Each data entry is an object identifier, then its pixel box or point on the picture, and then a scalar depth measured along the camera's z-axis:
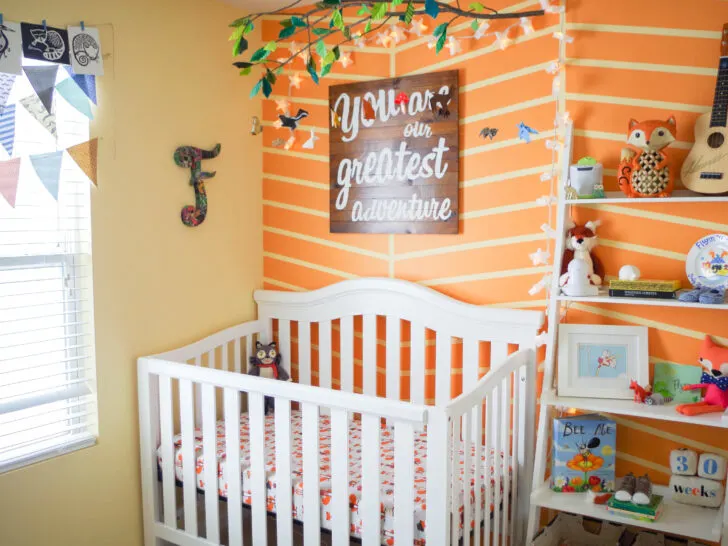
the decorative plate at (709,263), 2.01
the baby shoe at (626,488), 2.04
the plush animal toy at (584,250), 2.22
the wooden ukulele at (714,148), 1.96
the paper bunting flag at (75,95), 2.23
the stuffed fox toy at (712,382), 1.99
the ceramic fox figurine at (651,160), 2.02
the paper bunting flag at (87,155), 2.29
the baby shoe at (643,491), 2.01
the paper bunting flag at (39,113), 2.14
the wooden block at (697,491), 2.07
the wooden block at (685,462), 2.11
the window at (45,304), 2.17
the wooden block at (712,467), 2.08
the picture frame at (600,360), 2.17
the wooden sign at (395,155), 2.58
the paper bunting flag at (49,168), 2.18
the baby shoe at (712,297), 1.93
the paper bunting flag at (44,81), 2.13
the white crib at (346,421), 1.92
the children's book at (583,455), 2.21
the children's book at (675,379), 2.15
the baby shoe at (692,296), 1.97
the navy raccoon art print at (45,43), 2.11
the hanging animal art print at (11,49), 2.05
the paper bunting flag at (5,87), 2.07
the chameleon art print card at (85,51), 2.24
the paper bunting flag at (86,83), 2.25
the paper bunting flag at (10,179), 2.09
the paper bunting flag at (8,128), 2.08
